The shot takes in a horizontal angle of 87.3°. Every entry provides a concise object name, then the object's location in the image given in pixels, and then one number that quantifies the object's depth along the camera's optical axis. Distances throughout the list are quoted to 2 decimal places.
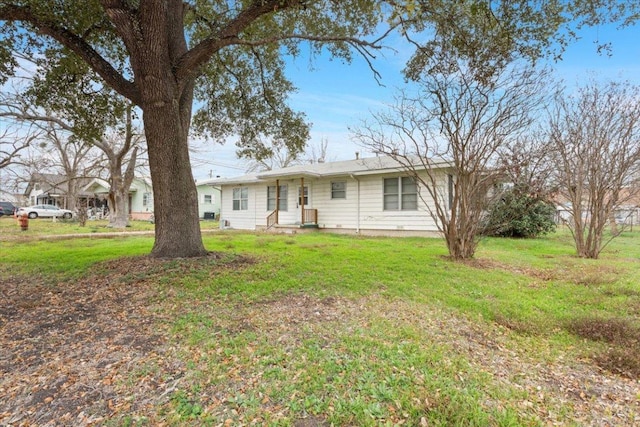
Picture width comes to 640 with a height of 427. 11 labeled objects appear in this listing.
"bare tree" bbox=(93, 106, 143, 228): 18.31
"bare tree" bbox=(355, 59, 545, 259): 6.57
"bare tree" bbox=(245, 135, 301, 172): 9.94
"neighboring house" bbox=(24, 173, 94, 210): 33.90
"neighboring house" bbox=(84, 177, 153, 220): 31.48
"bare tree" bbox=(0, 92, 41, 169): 19.42
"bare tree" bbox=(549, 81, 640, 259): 8.28
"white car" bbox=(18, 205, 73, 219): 28.33
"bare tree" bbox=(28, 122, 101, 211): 22.42
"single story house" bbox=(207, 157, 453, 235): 12.91
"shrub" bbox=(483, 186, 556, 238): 12.99
